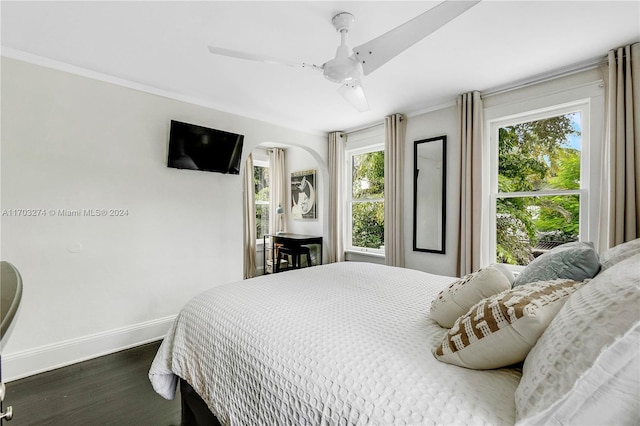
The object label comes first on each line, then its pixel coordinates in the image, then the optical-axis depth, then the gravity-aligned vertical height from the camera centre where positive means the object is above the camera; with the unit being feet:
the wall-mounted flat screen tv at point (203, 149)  9.40 +2.10
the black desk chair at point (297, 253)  14.56 -2.19
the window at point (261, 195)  18.70 +0.94
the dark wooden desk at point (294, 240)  14.49 -1.54
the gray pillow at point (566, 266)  3.88 -0.80
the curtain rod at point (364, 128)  13.07 +3.78
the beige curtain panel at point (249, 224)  16.61 -0.81
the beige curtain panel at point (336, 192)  14.24 +0.85
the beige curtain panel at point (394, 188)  11.72 +0.84
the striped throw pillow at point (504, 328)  2.77 -1.18
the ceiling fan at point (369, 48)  4.42 +2.89
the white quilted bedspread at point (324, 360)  2.63 -1.68
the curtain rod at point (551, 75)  7.54 +3.74
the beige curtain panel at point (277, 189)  18.86 +1.34
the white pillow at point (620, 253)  3.82 -0.62
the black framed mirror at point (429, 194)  10.63 +0.57
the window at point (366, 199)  13.65 +0.48
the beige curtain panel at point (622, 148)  6.84 +1.43
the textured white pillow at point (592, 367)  1.92 -1.13
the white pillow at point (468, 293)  3.94 -1.17
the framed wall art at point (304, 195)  17.46 +0.88
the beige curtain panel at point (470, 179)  9.48 +0.97
